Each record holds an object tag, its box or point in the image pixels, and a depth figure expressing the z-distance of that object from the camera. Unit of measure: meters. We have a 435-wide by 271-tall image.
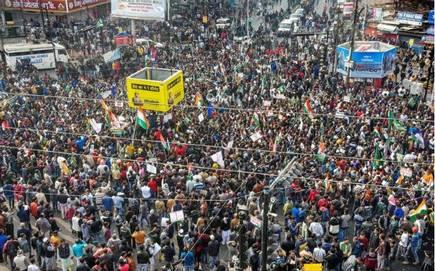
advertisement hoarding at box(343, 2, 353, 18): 40.56
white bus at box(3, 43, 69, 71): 34.56
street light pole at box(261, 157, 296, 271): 10.62
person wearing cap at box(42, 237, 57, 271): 14.26
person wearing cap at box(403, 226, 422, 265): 14.44
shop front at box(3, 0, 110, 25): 44.06
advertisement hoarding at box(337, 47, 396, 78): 28.28
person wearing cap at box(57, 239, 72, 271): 14.13
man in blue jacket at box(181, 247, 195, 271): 13.90
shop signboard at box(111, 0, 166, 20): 38.19
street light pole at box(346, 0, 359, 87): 26.32
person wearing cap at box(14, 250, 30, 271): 13.70
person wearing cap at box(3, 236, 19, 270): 14.38
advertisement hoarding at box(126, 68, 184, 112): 22.42
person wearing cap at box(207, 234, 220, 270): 14.31
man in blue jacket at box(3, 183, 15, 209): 17.39
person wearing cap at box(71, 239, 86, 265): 14.06
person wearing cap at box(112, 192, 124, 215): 16.34
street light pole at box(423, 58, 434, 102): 26.73
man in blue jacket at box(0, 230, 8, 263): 14.75
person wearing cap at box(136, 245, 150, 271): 13.64
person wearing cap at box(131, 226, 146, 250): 14.69
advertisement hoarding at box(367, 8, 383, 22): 39.28
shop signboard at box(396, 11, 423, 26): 33.50
